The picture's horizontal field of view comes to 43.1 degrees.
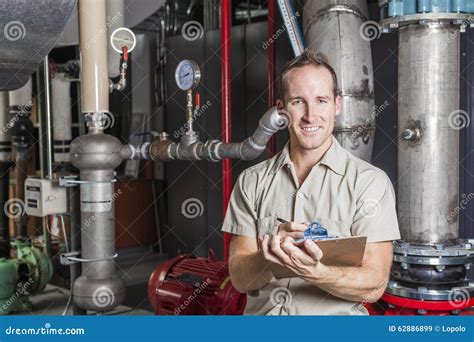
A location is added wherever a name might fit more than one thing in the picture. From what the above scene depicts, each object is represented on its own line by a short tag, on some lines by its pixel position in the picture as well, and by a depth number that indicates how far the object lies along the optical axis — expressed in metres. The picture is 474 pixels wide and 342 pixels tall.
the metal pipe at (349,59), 2.22
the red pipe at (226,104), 2.83
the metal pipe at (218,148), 2.41
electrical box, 3.22
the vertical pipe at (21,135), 3.84
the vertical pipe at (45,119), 3.18
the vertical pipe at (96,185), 2.81
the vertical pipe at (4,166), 3.89
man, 1.50
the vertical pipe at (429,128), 2.10
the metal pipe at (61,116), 3.59
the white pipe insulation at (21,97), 3.81
